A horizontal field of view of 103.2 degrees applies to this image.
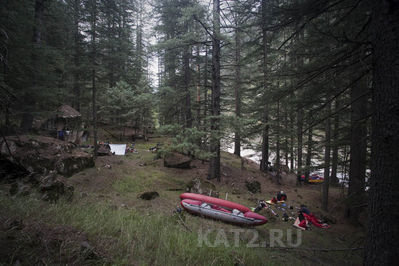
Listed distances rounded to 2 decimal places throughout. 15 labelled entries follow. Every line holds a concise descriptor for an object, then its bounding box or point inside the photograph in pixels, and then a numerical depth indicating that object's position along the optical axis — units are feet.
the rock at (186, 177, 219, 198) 26.78
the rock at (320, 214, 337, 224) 23.97
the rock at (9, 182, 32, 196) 13.11
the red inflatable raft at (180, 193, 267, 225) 19.35
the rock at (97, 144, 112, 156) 39.85
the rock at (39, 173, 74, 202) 14.62
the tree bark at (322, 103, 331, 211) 27.51
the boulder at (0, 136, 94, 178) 19.16
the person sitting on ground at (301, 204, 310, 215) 23.56
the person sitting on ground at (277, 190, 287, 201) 29.78
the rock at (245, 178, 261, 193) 34.17
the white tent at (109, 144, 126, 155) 45.84
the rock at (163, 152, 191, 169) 37.50
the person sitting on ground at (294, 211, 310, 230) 22.16
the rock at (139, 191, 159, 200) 23.04
